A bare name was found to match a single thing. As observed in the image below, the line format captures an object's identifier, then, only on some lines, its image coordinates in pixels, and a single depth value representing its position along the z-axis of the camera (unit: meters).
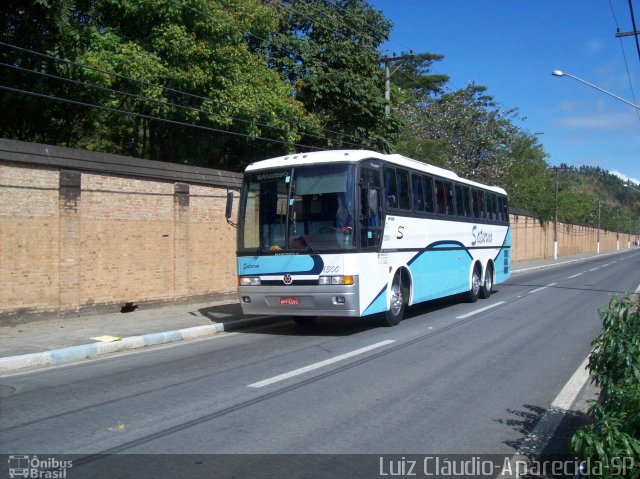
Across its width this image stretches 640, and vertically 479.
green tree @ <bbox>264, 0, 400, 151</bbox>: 23.03
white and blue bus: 10.95
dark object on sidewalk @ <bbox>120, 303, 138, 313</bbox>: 14.12
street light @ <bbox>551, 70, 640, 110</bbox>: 18.05
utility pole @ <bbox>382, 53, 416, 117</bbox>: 24.09
